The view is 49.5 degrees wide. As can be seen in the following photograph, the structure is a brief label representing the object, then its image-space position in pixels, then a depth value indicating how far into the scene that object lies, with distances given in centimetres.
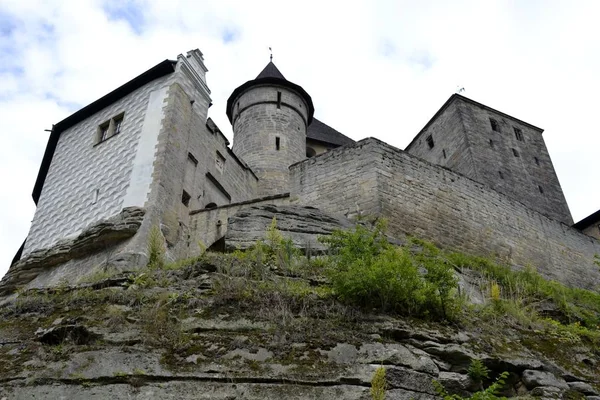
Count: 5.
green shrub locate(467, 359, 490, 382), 591
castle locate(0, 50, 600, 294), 1384
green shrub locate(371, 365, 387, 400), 511
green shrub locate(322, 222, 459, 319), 674
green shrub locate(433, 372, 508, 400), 519
